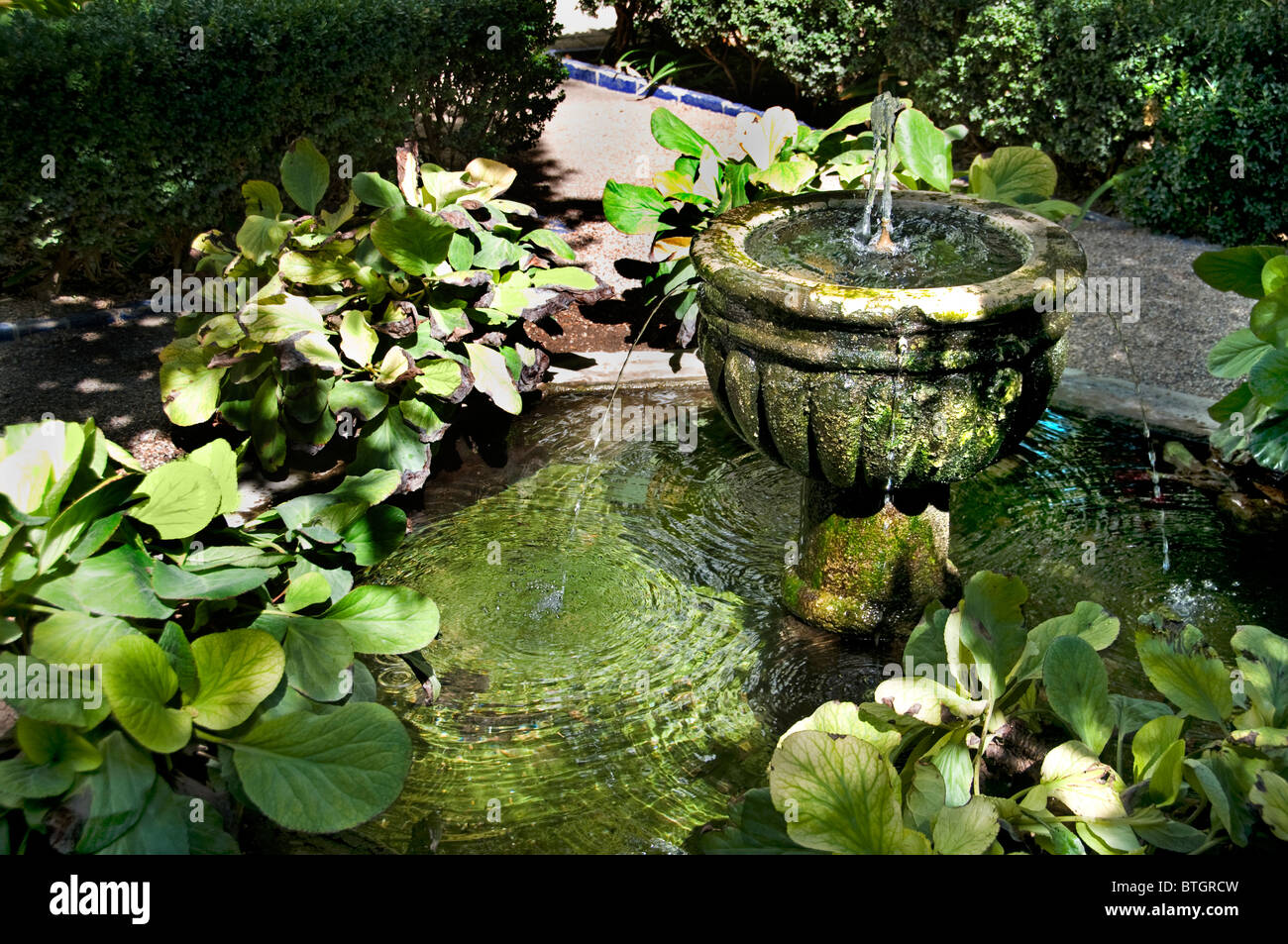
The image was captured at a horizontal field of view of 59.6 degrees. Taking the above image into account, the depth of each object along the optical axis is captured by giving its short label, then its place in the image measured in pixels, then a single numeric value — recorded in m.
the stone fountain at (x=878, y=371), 3.16
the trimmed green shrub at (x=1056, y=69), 7.35
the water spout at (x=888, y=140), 3.87
